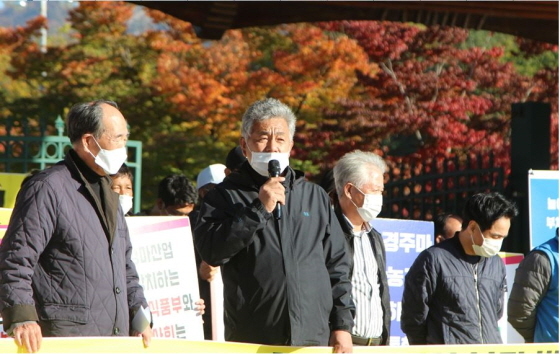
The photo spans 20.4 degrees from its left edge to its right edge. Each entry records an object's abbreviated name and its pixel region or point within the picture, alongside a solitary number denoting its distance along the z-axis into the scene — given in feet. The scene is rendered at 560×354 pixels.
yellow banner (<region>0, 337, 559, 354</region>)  19.76
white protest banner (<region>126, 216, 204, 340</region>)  29.92
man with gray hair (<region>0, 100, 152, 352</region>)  19.90
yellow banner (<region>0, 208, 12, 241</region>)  28.30
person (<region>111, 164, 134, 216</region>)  31.24
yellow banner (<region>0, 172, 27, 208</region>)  49.39
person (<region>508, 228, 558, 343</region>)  30.05
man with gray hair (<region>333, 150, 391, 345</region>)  26.37
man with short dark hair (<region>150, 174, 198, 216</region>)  35.70
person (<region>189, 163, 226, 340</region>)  31.29
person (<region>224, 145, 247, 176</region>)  28.49
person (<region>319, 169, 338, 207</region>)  29.50
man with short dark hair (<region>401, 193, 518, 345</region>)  27.59
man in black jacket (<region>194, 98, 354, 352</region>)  22.09
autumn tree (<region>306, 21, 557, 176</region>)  77.78
